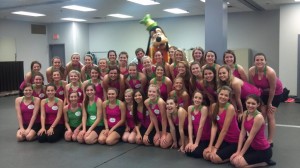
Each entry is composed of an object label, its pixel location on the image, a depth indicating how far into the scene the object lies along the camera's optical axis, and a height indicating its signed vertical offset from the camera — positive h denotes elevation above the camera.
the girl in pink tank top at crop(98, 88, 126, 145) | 4.67 -0.88
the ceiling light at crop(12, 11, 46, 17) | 10.29 +1.68
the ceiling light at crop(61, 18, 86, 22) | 12.77 +1.73
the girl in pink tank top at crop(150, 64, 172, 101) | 4.72 -0.34
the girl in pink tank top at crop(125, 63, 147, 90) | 4.96 -0.29
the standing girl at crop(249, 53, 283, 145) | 4.09 -0.35
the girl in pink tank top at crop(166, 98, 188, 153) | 4.22 -0.86
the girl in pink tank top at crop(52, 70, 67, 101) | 5.33 -0.42
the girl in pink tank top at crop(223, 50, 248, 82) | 4.32 -0.08
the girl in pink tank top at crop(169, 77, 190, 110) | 4.44 -0.50
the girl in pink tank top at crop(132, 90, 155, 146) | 4.57 -0.92
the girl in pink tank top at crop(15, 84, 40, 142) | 4.89 -0.83
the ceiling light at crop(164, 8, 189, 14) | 10.02 +1.68
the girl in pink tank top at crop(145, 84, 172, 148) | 4.40 -0.77
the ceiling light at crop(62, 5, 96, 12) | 9.17 +1.66
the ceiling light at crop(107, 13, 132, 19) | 11.31 +1.71
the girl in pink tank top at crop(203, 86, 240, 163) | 3.76 -0.87
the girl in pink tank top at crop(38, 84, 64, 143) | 4.80 -0.91
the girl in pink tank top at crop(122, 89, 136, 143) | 4.67 -0.95
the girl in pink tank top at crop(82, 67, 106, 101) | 5.06 -0.36
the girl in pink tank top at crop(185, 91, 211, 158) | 3.99 -0.88
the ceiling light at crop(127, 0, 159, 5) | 8.47 +1.64
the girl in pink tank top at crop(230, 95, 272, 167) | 3.53 -0.96
